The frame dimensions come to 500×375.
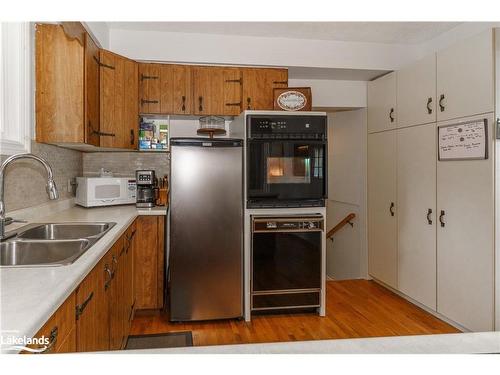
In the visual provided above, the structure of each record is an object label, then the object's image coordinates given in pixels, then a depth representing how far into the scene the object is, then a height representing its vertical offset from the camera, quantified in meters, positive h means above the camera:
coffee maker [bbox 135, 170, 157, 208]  3.22 -0.05
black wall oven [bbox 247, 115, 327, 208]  3.04 +0.19
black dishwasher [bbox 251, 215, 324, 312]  3.03 -0.68
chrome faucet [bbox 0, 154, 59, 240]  1.53 -0.01
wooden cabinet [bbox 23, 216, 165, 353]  1.15 -0.55
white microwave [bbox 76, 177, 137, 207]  2.99 -0.07
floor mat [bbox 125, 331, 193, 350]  2.58 -1.17
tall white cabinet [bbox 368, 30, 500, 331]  2.51 -0.07
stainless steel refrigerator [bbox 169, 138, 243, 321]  2.92 -0.38
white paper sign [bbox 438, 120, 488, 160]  2.52 +0.31
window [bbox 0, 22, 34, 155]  2.00 +0.57
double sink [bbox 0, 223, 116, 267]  1.60 -0.30
